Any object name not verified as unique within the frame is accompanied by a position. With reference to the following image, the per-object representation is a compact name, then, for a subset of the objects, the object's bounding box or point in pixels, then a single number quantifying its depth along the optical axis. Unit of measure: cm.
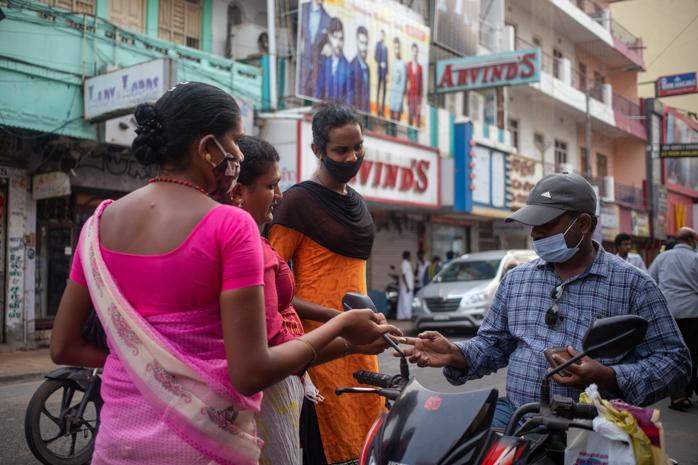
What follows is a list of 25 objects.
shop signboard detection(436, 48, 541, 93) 1911
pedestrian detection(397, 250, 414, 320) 1803
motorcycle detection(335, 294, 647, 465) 178
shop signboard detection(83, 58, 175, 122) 1070
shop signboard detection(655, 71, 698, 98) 3080
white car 1403
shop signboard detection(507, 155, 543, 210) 2236
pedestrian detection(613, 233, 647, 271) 1151
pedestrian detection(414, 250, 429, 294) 1880
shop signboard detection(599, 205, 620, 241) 2906
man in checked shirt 247
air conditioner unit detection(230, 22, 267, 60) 1477
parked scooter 497
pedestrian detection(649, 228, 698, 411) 727
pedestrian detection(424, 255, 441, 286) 1890
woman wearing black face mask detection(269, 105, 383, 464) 284
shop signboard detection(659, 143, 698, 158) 2727
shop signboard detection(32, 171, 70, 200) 1144
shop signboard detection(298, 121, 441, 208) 1643
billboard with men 1502
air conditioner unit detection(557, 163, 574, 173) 2610
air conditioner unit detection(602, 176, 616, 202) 2980
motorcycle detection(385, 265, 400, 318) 1838
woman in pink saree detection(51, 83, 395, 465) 155
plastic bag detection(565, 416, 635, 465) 184
